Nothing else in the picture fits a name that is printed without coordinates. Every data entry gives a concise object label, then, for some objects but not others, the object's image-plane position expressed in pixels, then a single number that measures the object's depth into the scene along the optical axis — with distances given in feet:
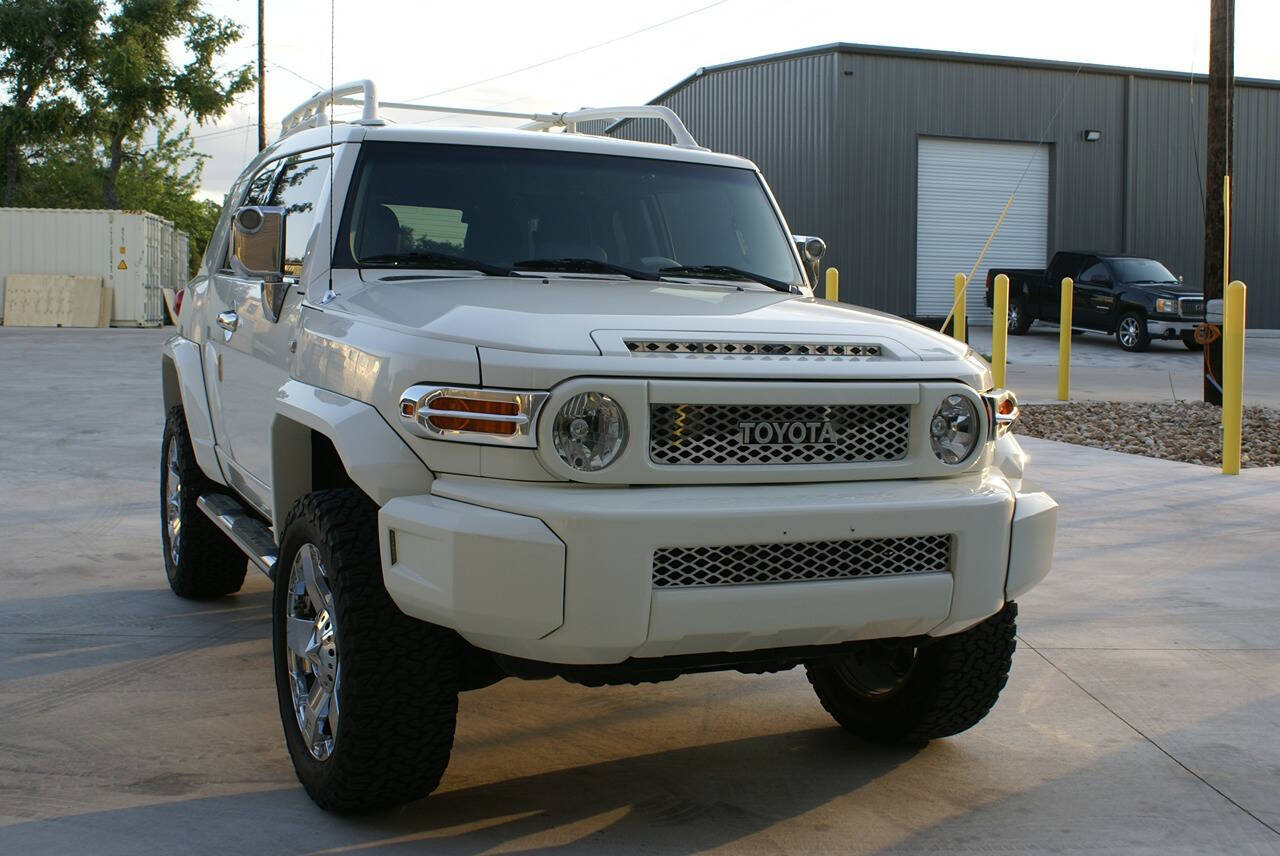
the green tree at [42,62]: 138.62
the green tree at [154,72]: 140.26
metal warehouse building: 98.32
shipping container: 103.55
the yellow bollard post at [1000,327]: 44.41
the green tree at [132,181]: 187.83
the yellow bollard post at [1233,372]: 32.55
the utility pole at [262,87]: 128.08
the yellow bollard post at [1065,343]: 52.08
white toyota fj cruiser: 10.30
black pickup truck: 77.97
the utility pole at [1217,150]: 47.62
